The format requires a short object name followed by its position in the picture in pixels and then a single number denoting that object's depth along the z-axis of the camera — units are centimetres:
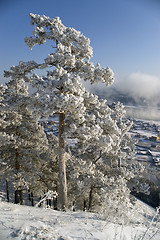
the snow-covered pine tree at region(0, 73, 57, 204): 1151
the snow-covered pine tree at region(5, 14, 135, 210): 657
